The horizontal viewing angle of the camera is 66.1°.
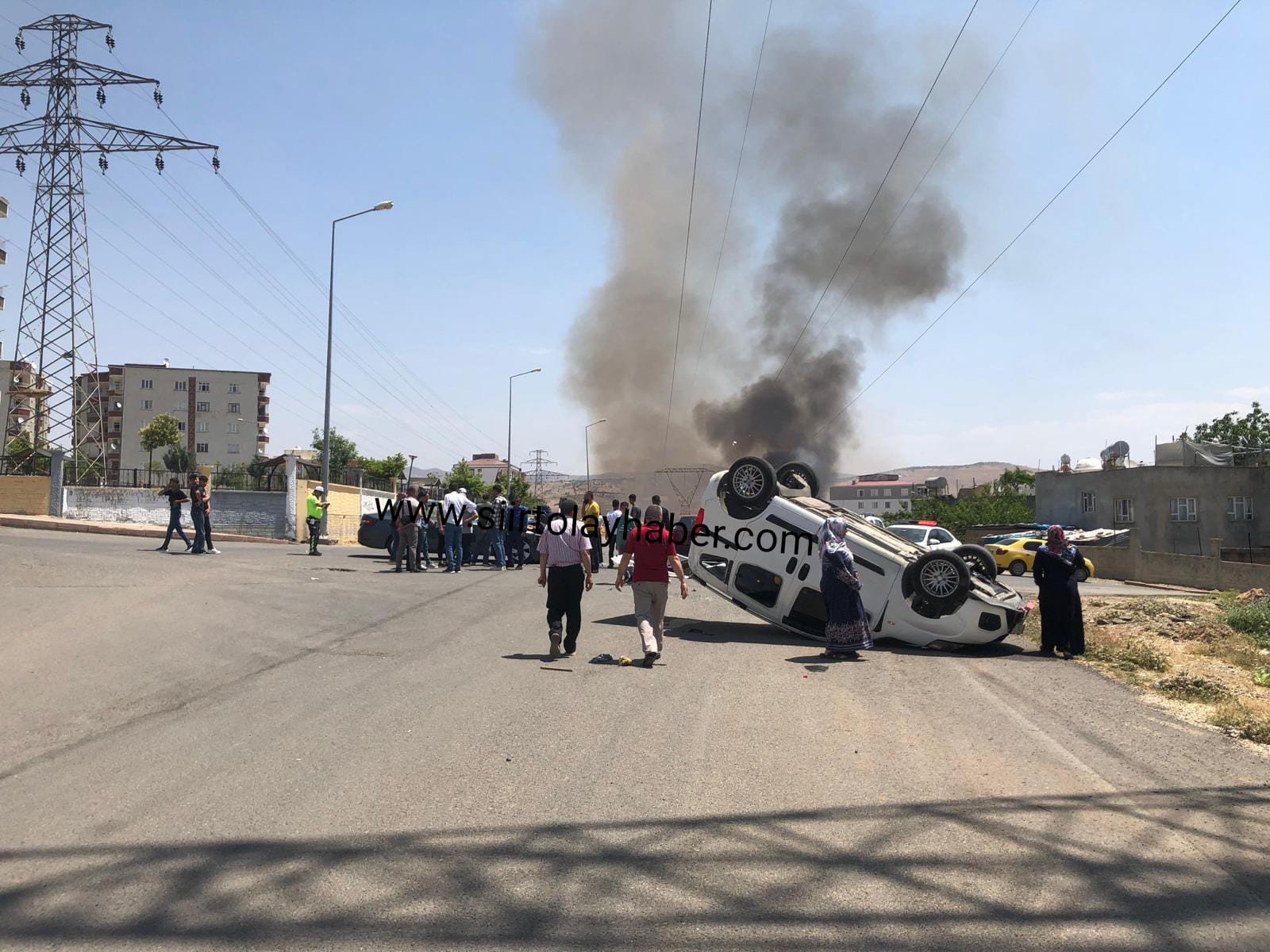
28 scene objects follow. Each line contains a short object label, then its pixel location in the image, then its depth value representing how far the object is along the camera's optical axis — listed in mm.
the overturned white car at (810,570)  10188
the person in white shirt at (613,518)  20547
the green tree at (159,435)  67938
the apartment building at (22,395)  41281
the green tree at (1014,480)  97250
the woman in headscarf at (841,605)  9766
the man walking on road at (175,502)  16656
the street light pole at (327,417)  28688
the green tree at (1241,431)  70375
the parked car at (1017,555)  30297
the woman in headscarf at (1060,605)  10477
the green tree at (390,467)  88062
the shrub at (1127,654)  9727
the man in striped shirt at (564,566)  8984
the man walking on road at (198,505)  16141
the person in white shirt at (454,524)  17859
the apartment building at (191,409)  100062
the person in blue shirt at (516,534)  21094
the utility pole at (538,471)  113188
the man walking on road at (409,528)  16750
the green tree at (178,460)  74375
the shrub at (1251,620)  12852
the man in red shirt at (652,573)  9133
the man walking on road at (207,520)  16297
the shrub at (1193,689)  8031
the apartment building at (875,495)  152500
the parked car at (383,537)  20781
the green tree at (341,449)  104750
